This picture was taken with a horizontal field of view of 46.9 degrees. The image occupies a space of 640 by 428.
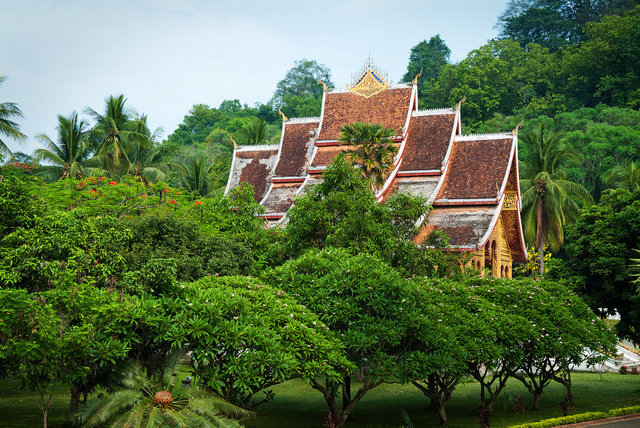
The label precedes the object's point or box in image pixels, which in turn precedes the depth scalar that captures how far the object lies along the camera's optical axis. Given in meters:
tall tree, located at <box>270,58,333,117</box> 81.75
